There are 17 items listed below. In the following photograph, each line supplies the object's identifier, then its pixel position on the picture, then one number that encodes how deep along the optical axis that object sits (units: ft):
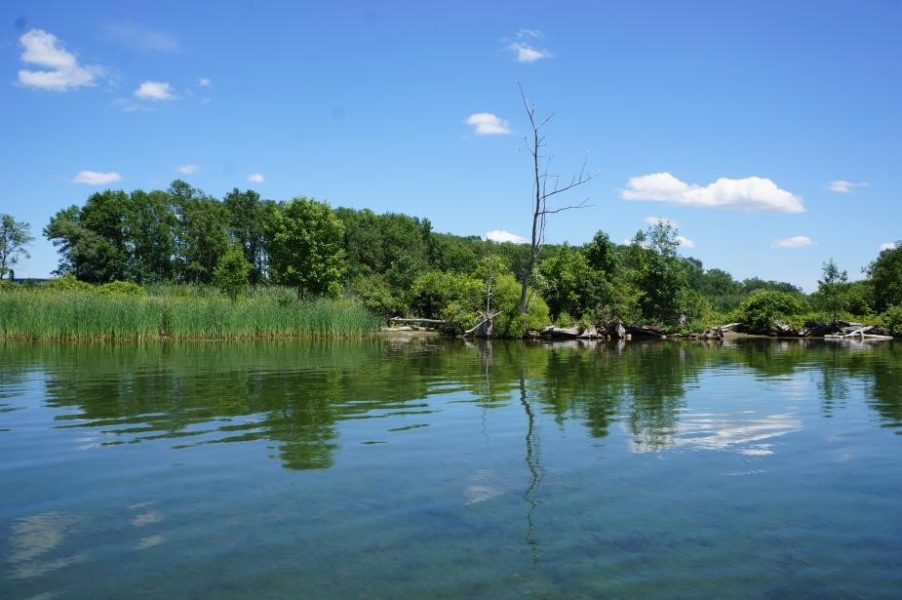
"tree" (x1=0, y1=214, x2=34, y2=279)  212.02
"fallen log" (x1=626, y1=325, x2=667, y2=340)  139.95
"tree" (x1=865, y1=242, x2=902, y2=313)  148.36
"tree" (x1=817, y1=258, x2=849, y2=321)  152.35
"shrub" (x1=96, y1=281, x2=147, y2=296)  149.57
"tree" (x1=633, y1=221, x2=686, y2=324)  142.10
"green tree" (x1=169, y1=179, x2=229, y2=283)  224.33
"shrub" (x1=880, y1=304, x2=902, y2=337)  133.90
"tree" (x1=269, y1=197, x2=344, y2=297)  172.86
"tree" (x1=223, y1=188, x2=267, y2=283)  244.83
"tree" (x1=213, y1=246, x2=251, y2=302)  154.92
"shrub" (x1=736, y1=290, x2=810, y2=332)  148.15
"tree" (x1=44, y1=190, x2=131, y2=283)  207.82
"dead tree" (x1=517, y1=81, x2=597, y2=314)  84.95
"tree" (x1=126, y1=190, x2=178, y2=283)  216.54
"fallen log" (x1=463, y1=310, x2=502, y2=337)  124.17
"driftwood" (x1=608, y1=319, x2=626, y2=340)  135.74
